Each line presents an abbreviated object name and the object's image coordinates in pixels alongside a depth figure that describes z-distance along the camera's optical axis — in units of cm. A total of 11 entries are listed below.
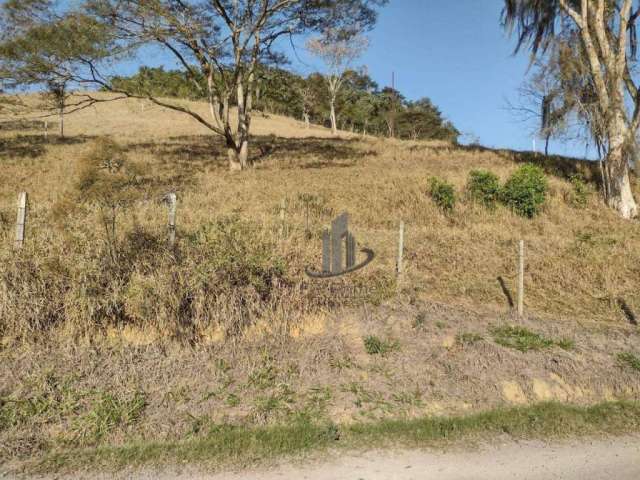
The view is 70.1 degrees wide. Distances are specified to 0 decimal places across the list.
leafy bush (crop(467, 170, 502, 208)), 1411
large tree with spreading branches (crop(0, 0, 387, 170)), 1571
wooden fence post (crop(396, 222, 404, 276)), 759
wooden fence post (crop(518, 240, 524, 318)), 726
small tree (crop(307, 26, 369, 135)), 4025
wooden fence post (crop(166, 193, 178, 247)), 655
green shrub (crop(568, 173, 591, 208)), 1466
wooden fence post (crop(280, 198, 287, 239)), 724
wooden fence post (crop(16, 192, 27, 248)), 605
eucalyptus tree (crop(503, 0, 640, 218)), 1404
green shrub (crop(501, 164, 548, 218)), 1346
